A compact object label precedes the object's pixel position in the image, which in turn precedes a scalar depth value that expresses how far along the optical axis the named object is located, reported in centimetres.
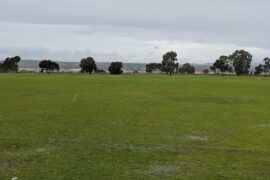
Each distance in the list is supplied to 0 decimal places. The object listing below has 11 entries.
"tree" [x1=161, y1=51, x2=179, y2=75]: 16988
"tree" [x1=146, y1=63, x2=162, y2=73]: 17792
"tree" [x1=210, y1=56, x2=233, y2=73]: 17504
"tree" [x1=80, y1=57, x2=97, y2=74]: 15288
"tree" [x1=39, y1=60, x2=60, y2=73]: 15638
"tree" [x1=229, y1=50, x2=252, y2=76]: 17112
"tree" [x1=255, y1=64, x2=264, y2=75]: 17231
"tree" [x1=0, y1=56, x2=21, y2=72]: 15900
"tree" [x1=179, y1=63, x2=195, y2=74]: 17375
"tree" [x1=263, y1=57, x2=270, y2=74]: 17500
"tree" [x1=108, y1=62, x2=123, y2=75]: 15000
